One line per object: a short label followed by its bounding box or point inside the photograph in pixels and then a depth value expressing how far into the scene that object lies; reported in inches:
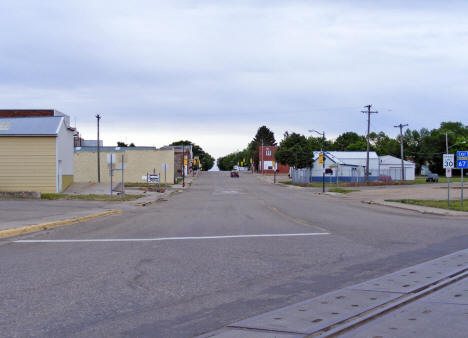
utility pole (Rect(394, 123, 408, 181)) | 3052.4
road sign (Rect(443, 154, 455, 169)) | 1071.7
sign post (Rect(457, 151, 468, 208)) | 1074.1
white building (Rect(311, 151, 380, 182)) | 3112.7
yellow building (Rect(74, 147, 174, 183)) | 2842.0
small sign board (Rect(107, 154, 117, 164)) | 1258.6
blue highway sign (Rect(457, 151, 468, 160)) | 1076.9
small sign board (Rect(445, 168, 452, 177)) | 1086.6
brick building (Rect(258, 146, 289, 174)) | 5187.0
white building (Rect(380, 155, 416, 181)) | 3306.6
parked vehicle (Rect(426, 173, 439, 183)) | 3255.4
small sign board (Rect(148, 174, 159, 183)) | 1822.1
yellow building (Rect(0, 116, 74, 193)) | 1425.9
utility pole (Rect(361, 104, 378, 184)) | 2622.8
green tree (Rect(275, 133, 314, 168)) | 2942.9
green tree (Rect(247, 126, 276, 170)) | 6600.4
